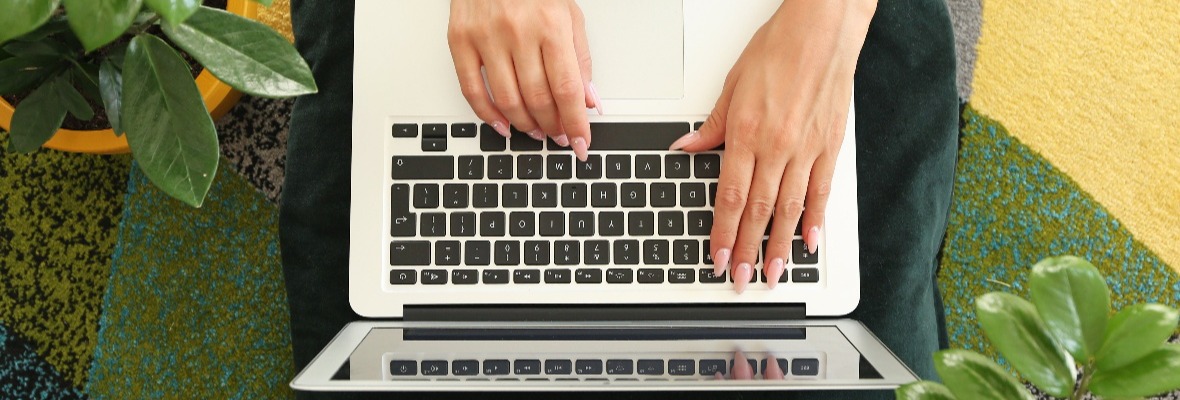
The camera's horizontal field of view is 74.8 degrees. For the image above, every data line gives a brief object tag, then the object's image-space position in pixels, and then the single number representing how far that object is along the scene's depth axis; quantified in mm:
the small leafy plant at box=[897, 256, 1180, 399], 324
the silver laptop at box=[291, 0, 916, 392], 589
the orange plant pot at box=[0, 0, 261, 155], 782
